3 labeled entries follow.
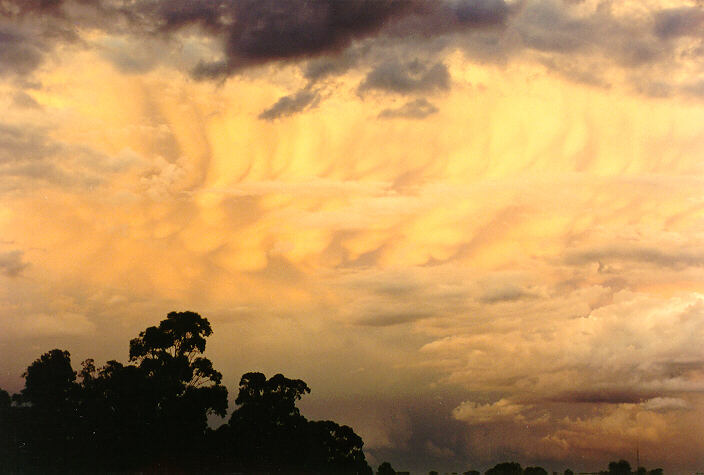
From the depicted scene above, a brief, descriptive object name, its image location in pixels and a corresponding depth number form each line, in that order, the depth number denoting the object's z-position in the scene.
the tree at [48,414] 100.38
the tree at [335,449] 111.50
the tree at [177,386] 99.25
